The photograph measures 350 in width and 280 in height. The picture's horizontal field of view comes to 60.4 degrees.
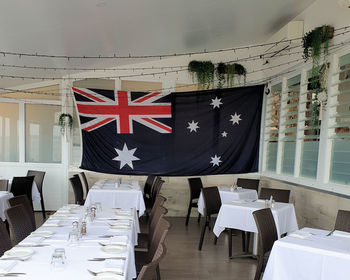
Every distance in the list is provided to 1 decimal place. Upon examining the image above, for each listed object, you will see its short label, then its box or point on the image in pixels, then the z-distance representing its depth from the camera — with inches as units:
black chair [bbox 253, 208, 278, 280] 118.2
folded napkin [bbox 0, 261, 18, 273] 72.5
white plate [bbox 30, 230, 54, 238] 102.5
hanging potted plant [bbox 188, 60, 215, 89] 259.9
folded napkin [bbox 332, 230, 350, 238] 115.3
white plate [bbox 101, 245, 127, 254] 88.6
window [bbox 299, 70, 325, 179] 183.3
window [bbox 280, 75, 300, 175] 215.5
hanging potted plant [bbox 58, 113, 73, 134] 257.3
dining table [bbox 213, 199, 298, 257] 154.4
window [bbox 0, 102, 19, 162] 263.7
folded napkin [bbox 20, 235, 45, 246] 94.1
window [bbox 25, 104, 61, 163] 266.2
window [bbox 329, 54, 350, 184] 159.2
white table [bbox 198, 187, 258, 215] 211.0
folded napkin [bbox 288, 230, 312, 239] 111.4
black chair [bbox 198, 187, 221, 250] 180.4
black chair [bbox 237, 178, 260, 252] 242.5
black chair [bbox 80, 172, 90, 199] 240.4
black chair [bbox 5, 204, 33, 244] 112.0
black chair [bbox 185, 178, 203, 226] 237.5
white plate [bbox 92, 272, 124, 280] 69.8
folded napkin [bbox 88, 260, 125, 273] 74.8
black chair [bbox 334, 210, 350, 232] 129.2
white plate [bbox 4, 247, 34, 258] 82.9
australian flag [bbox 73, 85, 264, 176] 255.6
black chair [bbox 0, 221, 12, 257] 96.9
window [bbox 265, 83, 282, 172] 244.4
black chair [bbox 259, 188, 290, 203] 183.6
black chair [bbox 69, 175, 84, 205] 208.7
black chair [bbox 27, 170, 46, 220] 240.4
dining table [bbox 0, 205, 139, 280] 73.2
